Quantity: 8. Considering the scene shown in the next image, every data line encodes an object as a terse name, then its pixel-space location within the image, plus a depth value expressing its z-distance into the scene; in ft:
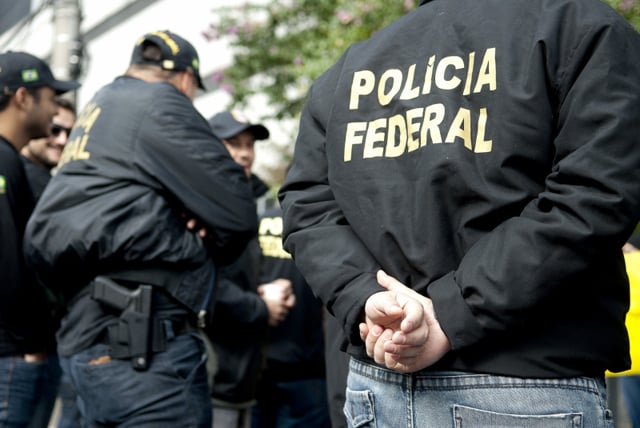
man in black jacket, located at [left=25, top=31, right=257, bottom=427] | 11.81
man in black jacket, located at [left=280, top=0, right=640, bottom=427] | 6.20
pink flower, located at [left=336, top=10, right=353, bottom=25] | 24.91
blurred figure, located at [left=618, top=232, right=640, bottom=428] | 10.06
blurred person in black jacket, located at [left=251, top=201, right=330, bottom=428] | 18.34
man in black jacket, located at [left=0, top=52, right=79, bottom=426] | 13.99
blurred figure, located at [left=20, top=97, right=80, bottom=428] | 15.06
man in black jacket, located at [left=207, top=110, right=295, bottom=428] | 15.65
